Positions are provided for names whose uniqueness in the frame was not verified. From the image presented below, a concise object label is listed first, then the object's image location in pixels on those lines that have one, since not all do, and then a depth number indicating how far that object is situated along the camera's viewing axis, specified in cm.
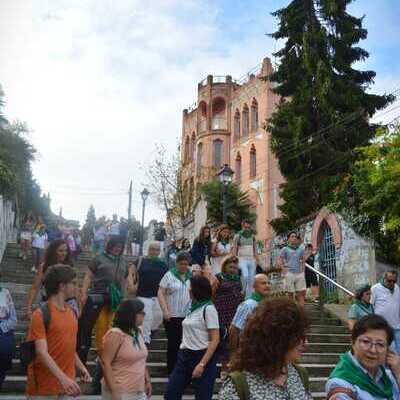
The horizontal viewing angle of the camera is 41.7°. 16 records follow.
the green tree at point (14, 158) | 1833
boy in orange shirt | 385
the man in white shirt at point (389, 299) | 818
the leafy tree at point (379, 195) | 1295
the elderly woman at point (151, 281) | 752
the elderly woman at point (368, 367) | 296
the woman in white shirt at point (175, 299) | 718
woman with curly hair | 250
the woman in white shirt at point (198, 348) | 511
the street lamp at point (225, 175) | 1670
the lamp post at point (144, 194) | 2919
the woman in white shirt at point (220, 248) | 1084
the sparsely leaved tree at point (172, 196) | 4053
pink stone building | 4184
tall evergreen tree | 2067
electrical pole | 3538
